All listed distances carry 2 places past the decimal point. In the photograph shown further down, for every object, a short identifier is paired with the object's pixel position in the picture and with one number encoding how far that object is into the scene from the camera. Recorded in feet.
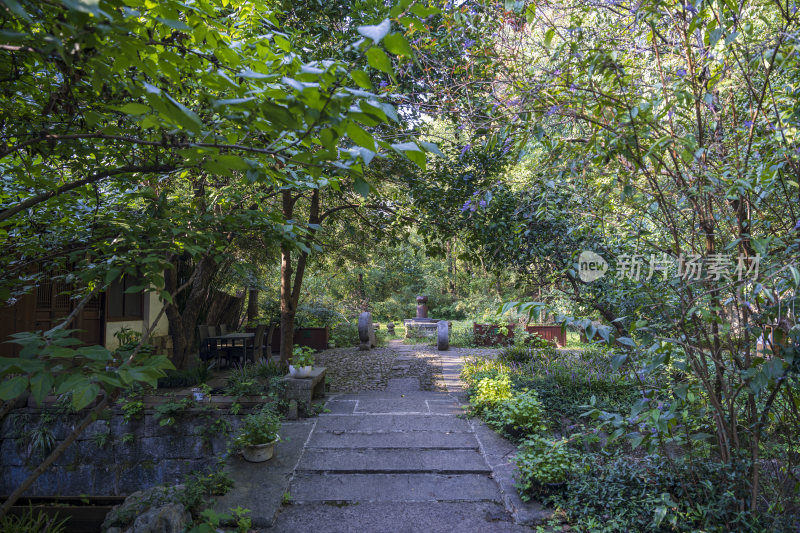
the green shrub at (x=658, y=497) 8.29
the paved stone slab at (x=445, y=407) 19.70
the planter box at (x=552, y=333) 40.59
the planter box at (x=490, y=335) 38.24
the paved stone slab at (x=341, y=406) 19.57
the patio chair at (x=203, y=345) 27.84
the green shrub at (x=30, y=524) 11.50
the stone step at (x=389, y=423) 17.19
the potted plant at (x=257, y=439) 14.02
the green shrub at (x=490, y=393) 18.47
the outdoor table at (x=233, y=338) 26.57
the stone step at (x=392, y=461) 13.61
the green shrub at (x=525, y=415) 15.19
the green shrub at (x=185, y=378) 21.73
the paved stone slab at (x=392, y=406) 19.90
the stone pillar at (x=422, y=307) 57.40
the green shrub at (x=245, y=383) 18.29
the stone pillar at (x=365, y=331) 39.06
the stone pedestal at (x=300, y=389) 18.92
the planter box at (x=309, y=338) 37.91
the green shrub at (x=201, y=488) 10.88
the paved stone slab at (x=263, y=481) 11.12
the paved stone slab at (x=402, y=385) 25.00
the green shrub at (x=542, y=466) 11.34
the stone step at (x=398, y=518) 10.44
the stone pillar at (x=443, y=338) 39.14
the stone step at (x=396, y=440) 15.39
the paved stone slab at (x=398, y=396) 22.40
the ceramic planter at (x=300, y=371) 19.26
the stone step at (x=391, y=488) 11.93
